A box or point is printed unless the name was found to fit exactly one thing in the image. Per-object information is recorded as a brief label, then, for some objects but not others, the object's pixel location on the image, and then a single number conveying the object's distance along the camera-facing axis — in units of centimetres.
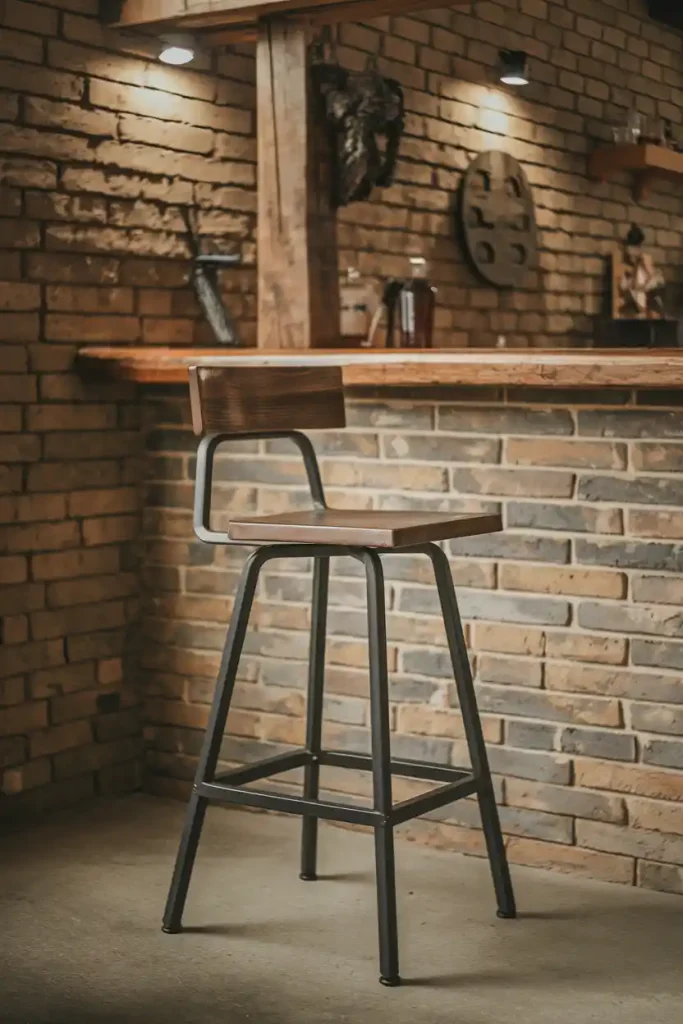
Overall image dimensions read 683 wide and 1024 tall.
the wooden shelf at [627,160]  614
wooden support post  378
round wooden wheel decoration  533
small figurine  648
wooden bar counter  288
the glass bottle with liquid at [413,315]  420
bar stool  261
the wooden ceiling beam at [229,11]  365
